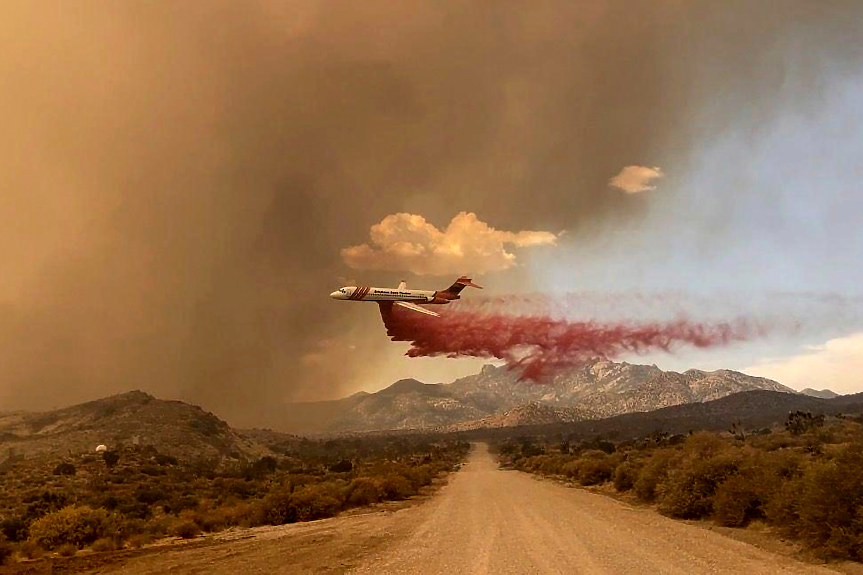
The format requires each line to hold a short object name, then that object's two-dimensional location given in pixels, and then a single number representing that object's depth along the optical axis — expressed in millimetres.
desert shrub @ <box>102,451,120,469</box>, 75562
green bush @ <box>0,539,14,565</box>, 20069
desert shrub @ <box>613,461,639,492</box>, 36062
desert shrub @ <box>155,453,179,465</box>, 88700
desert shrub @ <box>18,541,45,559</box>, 20891
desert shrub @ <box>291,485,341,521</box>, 29094
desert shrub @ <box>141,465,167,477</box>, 66688
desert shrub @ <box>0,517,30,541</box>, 27016
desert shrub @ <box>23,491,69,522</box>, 33625
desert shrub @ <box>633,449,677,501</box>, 30069
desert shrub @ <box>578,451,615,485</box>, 43625
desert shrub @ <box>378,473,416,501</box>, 38594
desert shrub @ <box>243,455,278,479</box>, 69938
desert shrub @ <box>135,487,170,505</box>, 42500
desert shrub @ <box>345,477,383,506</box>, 34656
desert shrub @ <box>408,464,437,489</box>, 45781
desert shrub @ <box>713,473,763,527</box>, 20078
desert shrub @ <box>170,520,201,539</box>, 24500
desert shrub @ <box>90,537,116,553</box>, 21406
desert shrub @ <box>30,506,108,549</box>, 22016
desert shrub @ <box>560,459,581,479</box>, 49906
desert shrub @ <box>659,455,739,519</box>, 23062
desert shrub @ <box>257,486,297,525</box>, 28062
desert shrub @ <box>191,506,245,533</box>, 26797
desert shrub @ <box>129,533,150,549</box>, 22044
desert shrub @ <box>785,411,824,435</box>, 72925
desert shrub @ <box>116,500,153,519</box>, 34812
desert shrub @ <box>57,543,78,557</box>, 20891
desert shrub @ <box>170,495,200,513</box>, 37756
